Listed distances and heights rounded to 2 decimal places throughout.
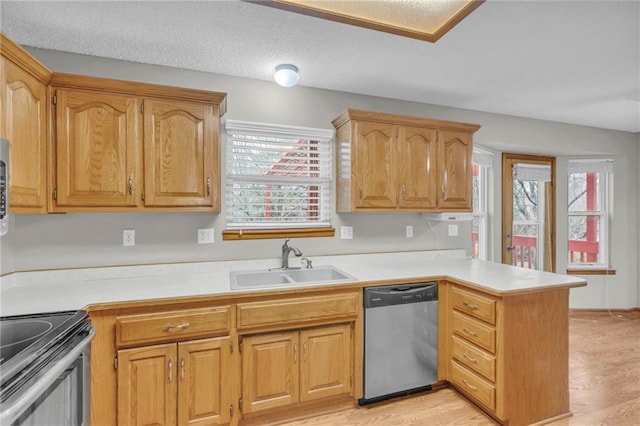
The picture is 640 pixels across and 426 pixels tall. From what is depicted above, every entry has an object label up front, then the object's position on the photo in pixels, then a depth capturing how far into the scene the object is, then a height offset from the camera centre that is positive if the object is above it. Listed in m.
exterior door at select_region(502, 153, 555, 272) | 3.91 -0.03
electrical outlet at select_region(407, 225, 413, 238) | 3.09 -0.20
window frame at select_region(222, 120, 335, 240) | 2.54 +0.15
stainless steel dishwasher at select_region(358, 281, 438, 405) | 2.16 -0.90
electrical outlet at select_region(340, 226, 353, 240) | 2.85 -0.19
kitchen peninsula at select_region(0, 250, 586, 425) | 1.69 -0.76
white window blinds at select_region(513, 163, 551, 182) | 3.95 +0.48
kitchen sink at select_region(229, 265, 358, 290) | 2.39 -0.50
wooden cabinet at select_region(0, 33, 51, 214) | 1.59 +0.48
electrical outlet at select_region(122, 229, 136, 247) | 2.28 -0.18
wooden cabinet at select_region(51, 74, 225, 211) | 1.92 +0.42
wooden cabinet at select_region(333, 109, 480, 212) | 2.56 +0.40
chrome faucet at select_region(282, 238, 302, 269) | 2.51 -0.33
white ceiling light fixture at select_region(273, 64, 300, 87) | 2.31 +0.99
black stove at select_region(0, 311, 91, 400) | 1.05 -0.50
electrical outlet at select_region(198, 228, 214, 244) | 2.46 -0.19
